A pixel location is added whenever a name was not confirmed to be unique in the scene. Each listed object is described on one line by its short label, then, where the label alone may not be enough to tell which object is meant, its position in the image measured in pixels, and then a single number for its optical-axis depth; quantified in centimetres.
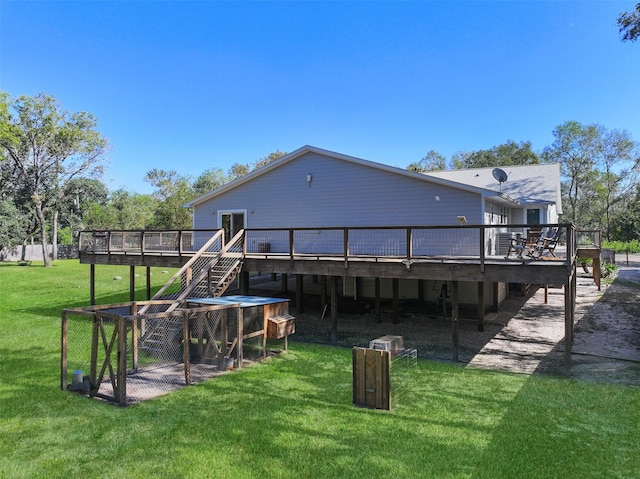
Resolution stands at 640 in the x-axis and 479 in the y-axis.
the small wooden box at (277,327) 911
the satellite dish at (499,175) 1407
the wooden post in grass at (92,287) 1481
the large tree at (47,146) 3250
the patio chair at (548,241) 909
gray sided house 1223
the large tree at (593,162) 4656
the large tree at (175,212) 4256
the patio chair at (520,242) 901
